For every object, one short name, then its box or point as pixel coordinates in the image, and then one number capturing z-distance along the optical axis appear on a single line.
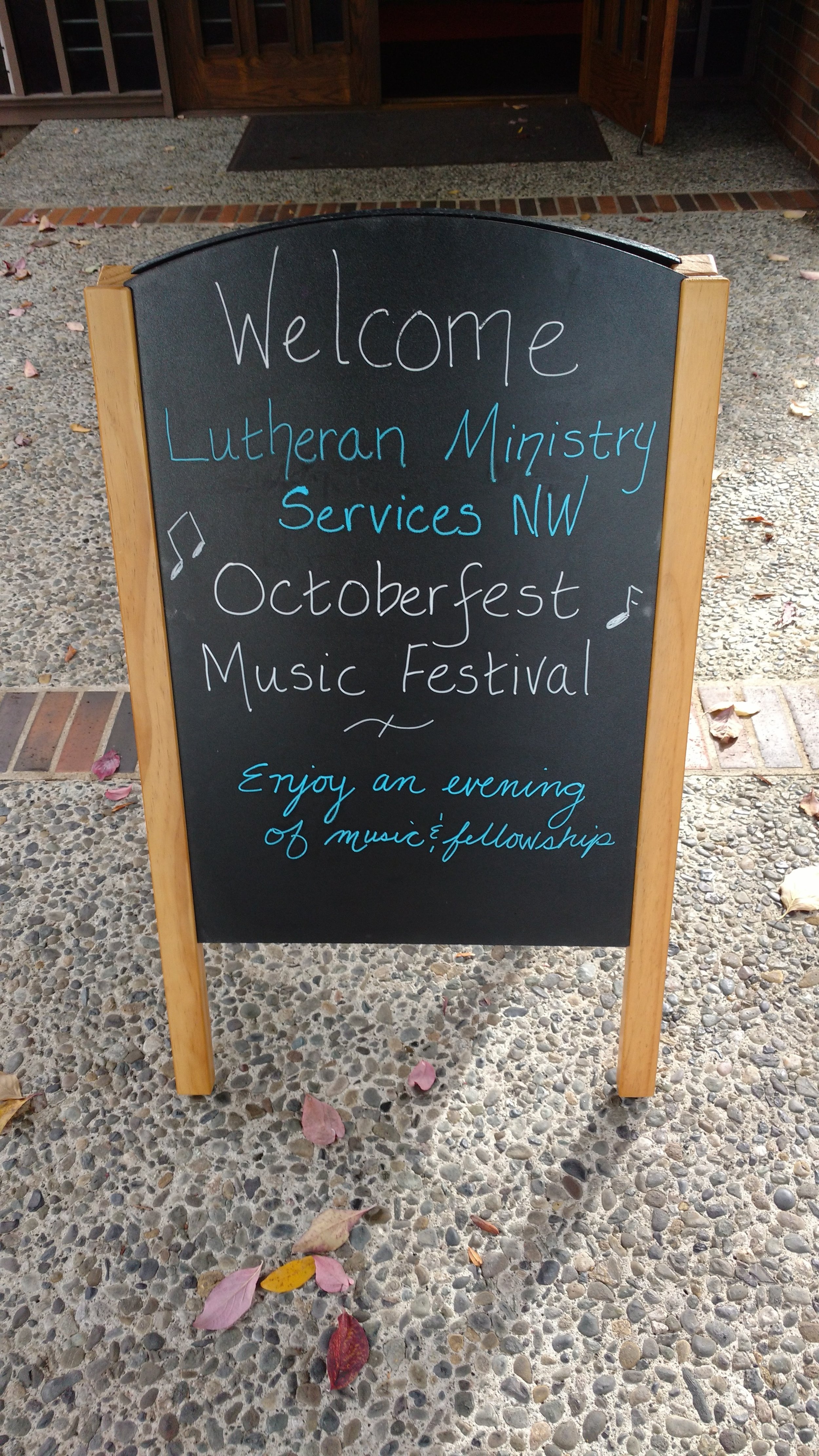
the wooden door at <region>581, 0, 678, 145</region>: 5.66
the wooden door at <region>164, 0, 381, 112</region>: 6.59
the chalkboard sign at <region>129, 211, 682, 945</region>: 1.42
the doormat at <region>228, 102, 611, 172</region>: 6.24
